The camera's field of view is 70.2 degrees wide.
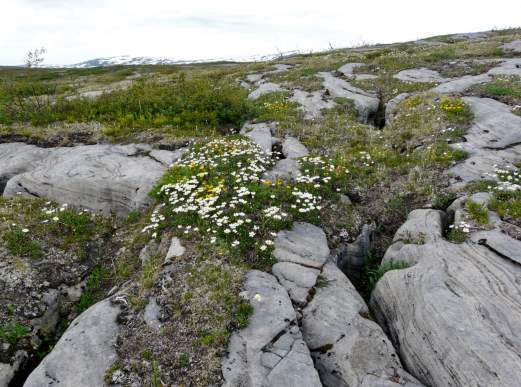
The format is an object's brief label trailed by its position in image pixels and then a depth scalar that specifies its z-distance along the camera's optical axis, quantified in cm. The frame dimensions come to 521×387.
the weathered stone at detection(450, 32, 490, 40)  4464
